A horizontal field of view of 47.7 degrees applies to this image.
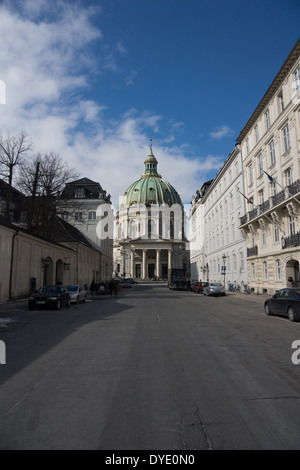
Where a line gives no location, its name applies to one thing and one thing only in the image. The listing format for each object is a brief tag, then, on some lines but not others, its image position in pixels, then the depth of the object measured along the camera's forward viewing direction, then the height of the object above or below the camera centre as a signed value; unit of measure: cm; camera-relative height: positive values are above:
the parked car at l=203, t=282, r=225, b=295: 3341 -96
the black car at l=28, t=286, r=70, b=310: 1842 -103
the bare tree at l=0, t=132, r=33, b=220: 2915 +987
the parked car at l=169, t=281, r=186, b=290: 5028 -85
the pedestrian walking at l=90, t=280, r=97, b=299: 3446 -89
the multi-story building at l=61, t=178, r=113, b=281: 5928 +1212
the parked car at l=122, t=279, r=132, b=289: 6580 -93
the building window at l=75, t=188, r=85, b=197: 6081 +1556
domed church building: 11369 +1654
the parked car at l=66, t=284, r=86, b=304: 2366 -104
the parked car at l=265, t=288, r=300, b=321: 1339 -104
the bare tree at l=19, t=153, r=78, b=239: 3148 +825
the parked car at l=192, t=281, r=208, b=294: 4198 -96
